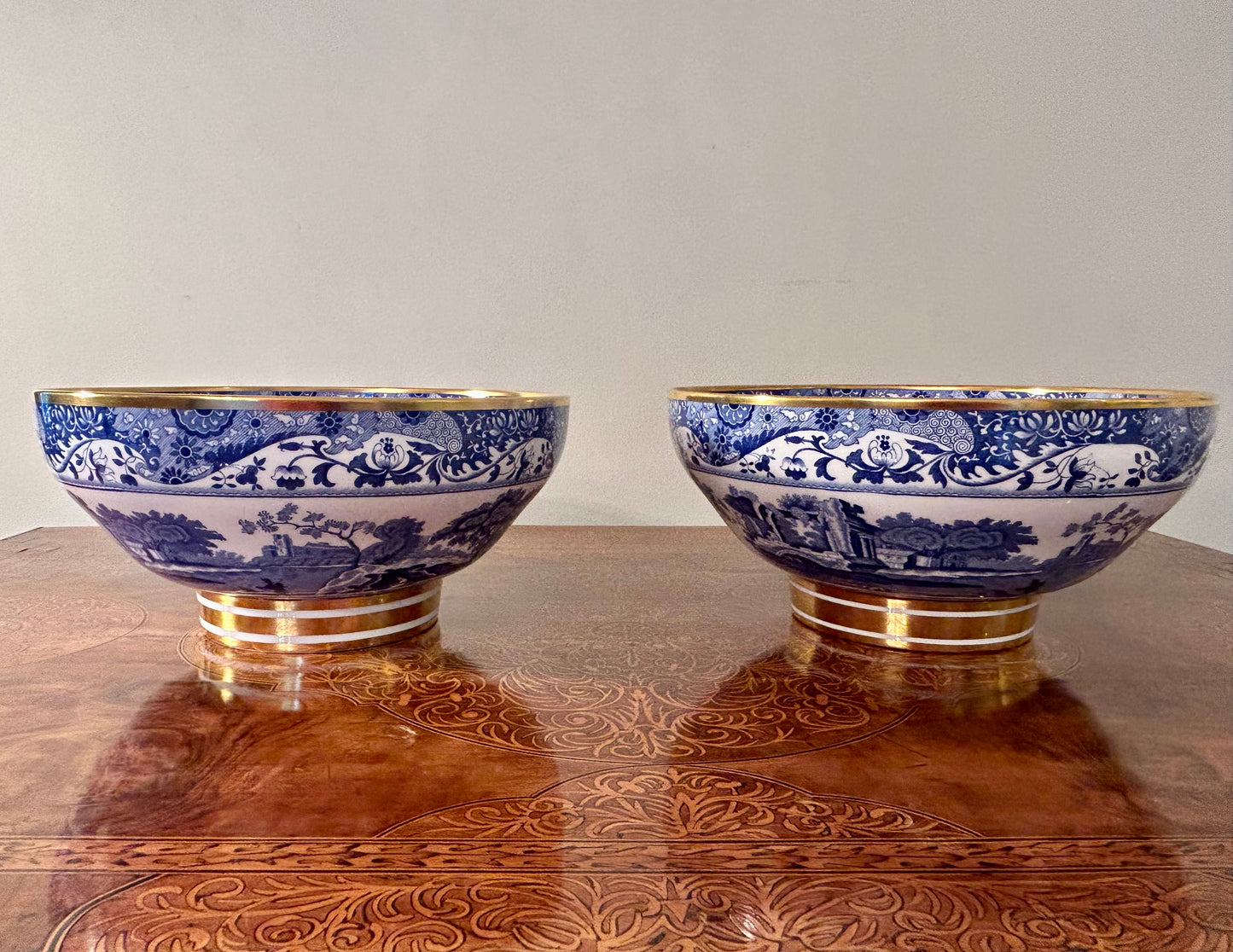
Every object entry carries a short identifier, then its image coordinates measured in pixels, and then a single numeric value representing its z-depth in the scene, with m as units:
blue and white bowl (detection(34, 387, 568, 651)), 0.50
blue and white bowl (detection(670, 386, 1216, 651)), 0.51
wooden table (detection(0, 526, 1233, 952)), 0.32
